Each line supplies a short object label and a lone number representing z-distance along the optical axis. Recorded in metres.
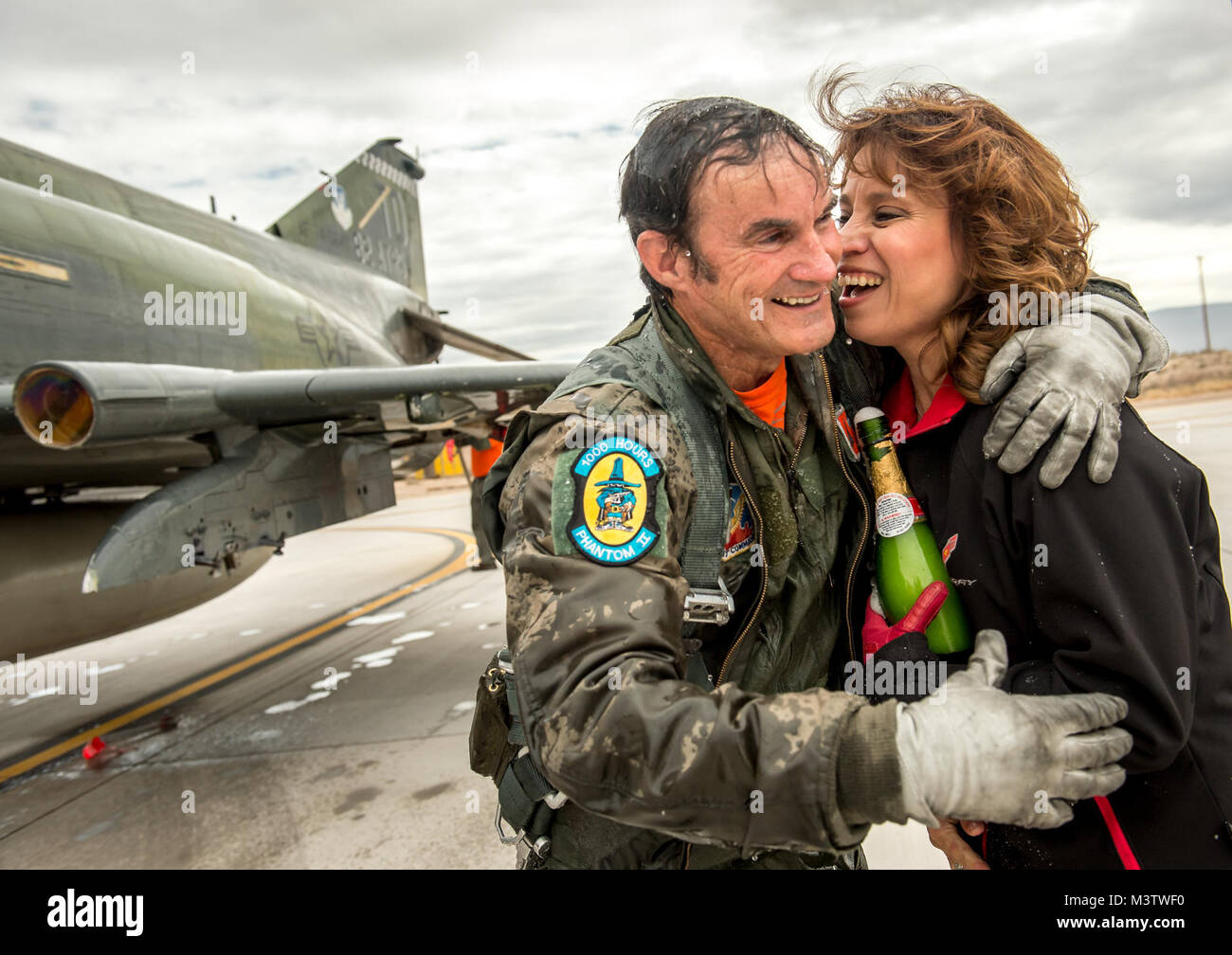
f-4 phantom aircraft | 3.97
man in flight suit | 1.11
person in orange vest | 8.36
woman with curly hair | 1.32
